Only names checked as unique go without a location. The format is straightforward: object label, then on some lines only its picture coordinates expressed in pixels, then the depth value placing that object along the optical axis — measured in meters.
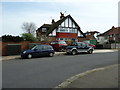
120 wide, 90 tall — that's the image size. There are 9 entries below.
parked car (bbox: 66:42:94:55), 12.12
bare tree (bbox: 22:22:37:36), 32.97
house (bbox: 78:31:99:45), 22.00
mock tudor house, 22.36
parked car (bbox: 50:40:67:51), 14.52
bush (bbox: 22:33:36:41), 16.40
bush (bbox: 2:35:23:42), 12.33
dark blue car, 10.10
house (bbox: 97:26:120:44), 38.02
